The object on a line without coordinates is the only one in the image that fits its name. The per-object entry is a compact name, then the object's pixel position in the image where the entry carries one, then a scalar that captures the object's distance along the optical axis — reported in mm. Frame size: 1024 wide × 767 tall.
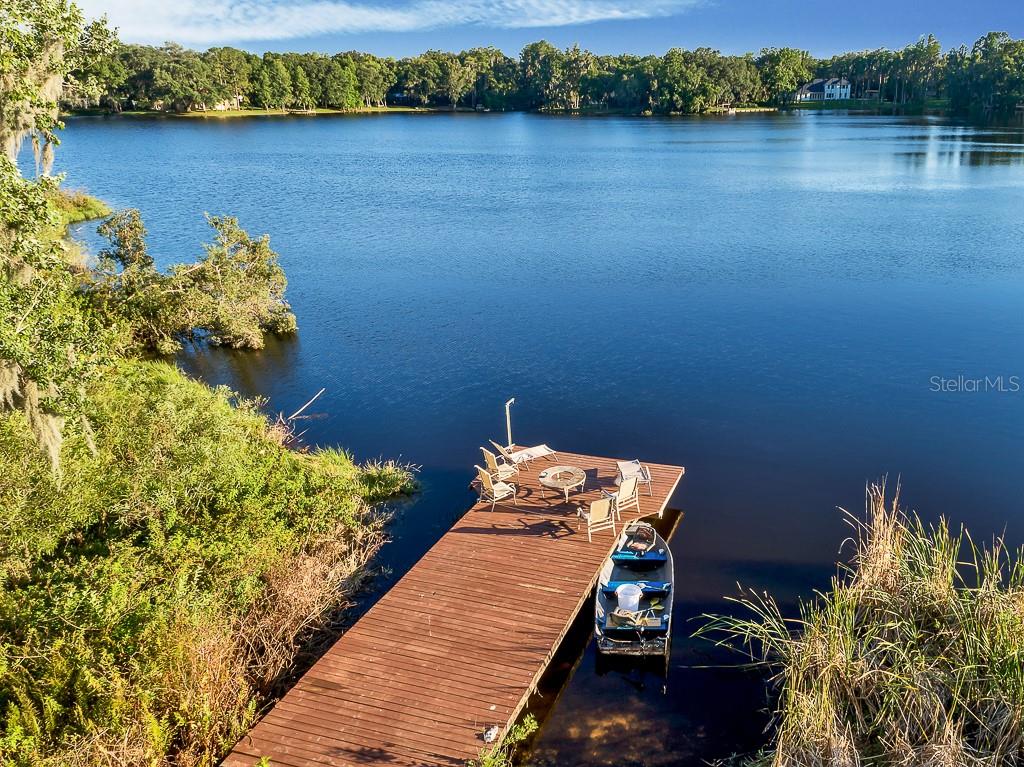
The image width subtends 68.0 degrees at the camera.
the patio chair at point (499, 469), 16938
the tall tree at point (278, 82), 145125
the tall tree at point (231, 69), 137000
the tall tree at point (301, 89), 148875
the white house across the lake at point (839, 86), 197875
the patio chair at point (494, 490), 16016
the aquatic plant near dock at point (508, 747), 9688
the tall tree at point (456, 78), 171125
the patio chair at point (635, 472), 16609
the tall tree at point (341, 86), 154875
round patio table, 16125
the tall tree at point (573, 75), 173625
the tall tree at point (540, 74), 177875
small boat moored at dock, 12969
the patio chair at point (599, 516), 14789
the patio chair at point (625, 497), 15188
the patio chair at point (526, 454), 18027
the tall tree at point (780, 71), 167000
